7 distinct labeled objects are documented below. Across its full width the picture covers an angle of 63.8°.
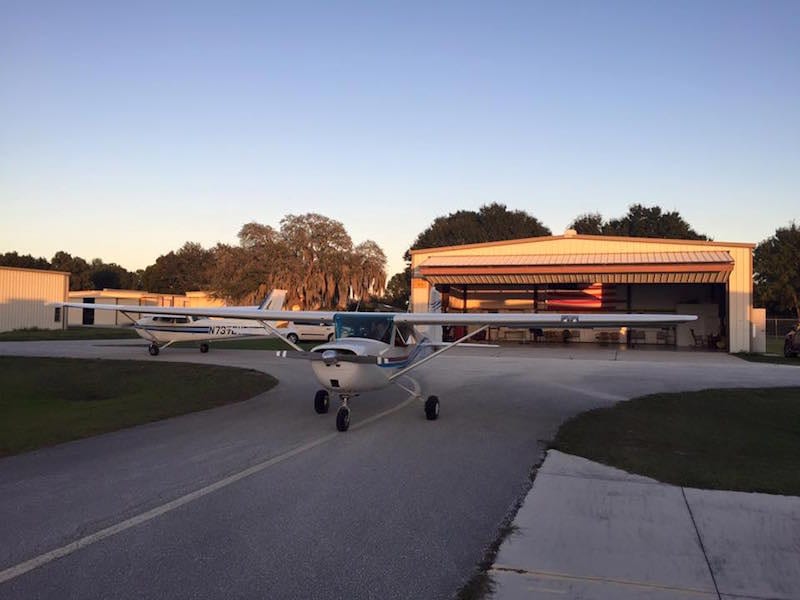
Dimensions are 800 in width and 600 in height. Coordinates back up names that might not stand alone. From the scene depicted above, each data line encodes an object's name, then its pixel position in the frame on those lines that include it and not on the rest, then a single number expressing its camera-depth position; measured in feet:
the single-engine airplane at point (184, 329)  98.58
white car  128.57
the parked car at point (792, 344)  103.35
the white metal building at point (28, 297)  160.86
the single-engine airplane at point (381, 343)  36.65
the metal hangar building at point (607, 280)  114.73
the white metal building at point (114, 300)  237.86
